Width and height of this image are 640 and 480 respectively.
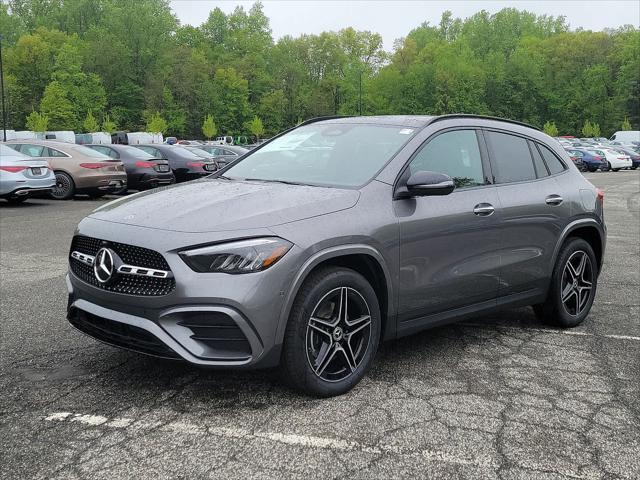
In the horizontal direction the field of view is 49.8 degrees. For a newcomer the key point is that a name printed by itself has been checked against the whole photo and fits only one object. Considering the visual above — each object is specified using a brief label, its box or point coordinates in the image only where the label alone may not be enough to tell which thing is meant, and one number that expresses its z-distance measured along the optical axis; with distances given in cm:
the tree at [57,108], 7481
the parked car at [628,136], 7356
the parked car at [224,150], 2652
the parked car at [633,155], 4794
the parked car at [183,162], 2078
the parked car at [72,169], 1669
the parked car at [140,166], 1858
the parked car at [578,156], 4307
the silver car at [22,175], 1437
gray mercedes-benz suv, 339
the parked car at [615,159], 4400
